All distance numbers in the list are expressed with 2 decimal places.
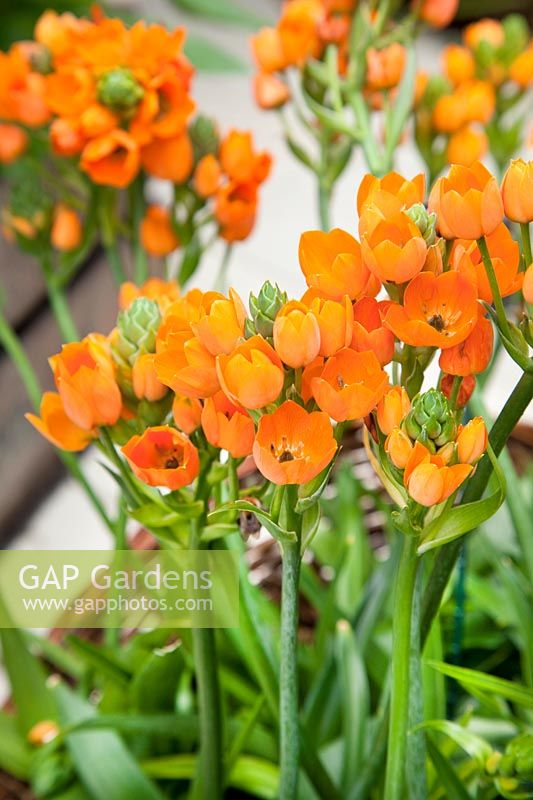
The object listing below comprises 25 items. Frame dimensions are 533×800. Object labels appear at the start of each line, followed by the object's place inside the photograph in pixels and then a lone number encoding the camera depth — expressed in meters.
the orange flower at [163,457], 1.10
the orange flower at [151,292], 1.25
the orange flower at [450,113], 1.64
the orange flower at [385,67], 1.56
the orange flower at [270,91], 1.75
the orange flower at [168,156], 1.43
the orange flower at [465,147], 1.61
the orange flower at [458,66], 1.75
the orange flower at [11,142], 1.64
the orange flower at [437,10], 1.72
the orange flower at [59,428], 1.17
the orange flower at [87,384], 1.14
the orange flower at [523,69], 1.78
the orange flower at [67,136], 1.40
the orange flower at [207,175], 1.46
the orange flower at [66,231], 1.63
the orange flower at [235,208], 1.48
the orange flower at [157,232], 1.56
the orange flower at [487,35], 1.81
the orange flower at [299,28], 1.53
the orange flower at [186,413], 1.13
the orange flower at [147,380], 1.15
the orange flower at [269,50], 1.61
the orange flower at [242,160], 1.44
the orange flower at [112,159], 1.38
